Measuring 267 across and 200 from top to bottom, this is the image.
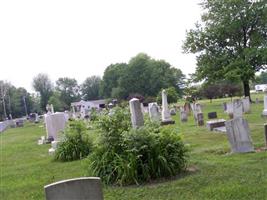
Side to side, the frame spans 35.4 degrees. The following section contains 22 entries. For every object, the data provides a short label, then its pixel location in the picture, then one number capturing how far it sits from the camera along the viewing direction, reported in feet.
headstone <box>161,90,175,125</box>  80.46
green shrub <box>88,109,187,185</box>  26.99
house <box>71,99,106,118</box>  300.52
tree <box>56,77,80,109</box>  409.69
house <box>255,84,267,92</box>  310.37
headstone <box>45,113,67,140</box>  53.23
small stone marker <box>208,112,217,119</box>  80.20
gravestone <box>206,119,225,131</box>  55.98
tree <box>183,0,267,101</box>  138.31
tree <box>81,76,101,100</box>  423.64
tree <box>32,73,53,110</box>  396.24
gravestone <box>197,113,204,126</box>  67.72
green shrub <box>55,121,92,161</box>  42.47
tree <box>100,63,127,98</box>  321.28
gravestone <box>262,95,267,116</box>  72.13
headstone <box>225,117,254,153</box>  34.04
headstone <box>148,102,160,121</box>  76.46
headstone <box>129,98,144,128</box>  30.30
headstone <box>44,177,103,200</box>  13.93
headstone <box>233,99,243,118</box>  57.06
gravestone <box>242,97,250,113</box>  89.81
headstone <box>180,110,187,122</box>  85.05
